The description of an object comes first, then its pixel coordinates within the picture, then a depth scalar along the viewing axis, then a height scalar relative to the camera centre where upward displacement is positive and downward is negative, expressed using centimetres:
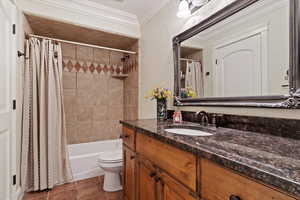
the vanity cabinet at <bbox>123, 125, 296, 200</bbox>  50 -35
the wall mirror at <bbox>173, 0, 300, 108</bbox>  88 +30
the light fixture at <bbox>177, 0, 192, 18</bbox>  153 +88
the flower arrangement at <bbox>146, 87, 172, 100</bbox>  167 +5
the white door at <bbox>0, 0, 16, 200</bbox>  136 +7
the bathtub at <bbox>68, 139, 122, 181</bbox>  227 -91
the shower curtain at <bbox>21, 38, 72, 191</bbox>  189 -28
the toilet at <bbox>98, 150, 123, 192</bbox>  187 -85
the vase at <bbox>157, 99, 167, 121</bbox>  167 -12
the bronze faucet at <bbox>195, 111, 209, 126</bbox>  129 -16
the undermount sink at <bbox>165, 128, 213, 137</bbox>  120 -26
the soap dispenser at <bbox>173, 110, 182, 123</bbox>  150 -18
